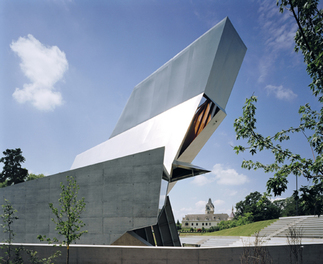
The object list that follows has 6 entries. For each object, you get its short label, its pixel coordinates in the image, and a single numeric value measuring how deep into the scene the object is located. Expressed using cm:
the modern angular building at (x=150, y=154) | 1206
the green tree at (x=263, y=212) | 6216
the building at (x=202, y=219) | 11606
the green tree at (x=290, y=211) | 6594
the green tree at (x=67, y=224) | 787
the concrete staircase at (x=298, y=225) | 2572
